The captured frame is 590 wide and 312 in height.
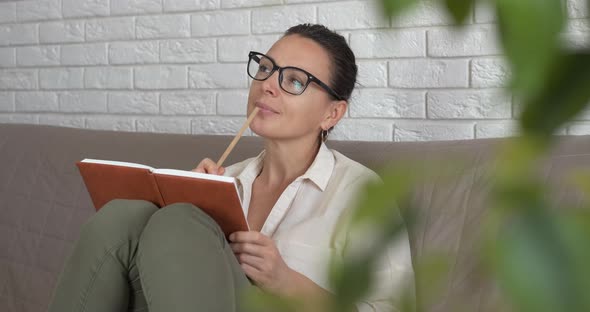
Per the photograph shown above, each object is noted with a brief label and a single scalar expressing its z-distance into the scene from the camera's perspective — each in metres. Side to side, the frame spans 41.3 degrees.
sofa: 2.17
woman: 1.36
